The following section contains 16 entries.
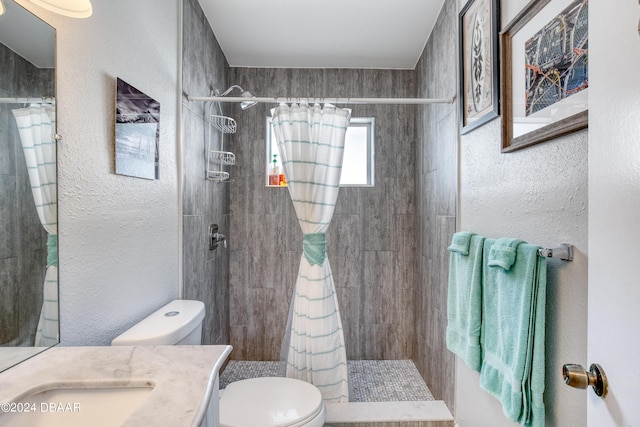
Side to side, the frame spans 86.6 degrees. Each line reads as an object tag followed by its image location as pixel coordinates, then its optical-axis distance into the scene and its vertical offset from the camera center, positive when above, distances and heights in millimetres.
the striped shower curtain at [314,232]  1964 -127
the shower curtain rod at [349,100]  1954 +643
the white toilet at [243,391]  1284 -833
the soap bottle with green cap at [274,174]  2811 +305
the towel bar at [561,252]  968 -120
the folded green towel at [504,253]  1097 -141
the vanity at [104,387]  685 -379
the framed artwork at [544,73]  920 +436
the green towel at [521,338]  1014 -404
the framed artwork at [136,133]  1308 +328
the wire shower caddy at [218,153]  2324 +410
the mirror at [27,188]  808 +58
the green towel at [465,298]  1312 -370
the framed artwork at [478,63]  1401 +686
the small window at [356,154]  2842 +483
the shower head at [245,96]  2296 +789
